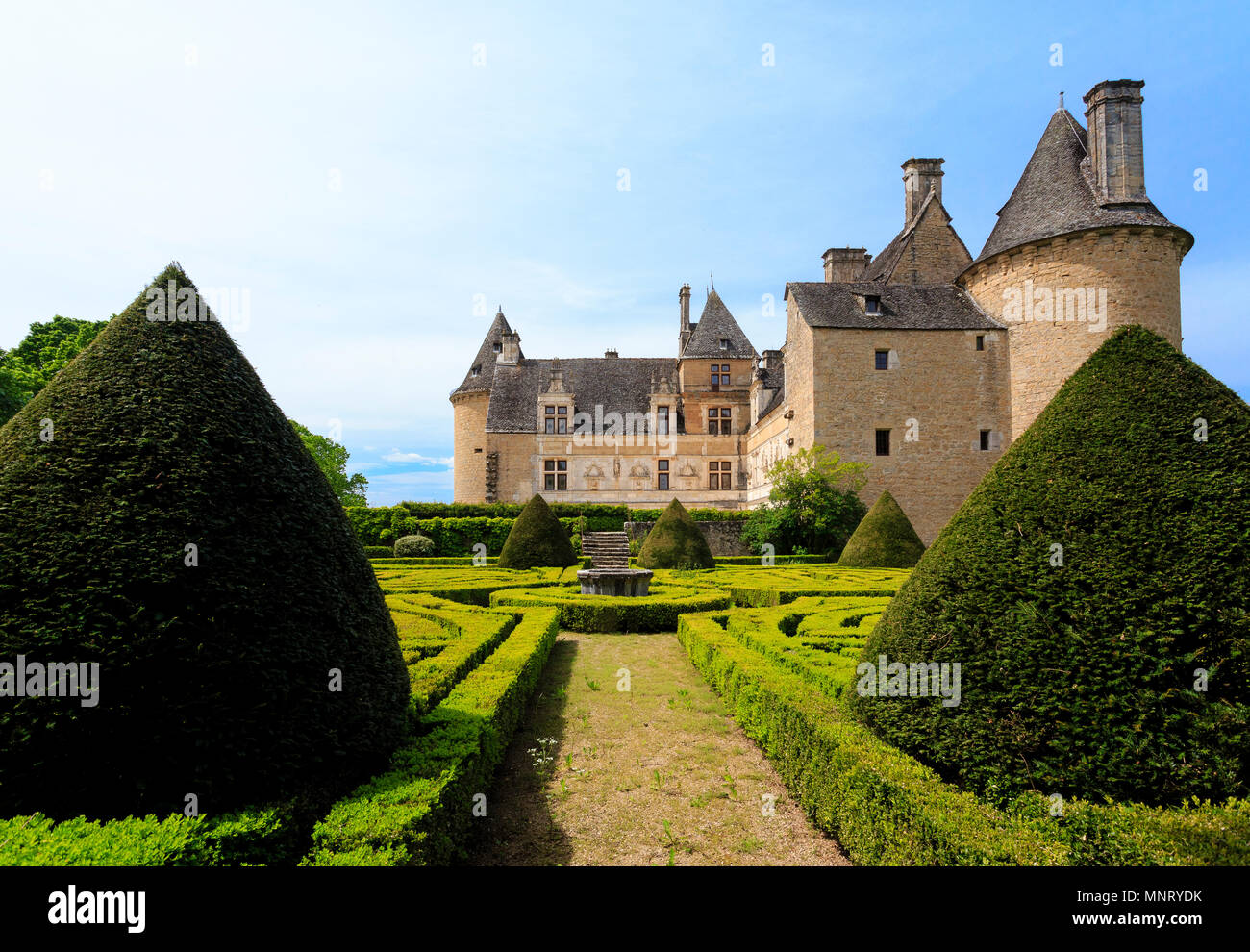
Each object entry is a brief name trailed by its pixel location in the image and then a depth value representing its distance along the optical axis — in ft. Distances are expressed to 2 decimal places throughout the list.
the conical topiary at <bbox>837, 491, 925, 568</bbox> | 57.41
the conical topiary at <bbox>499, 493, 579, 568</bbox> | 58.90
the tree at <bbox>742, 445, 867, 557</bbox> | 78.74
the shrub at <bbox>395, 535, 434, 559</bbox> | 82.12
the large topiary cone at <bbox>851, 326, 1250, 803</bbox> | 9.79
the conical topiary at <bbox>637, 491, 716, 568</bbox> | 58.65
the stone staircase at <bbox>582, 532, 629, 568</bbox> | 74.23
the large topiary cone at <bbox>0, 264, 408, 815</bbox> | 9.12
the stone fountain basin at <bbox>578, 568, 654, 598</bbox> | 41.96
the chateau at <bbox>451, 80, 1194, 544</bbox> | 73.46
